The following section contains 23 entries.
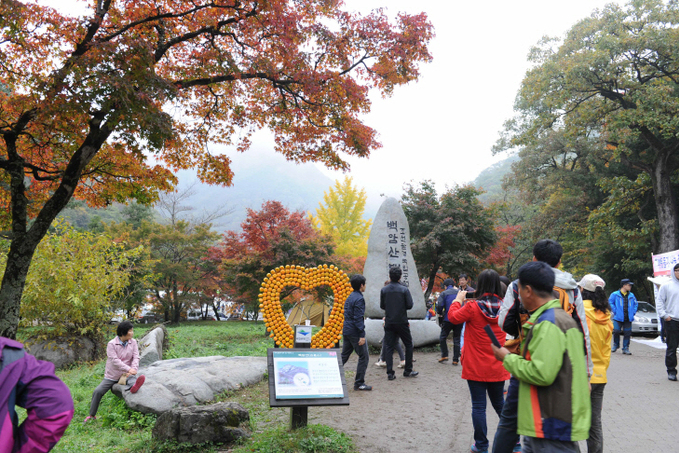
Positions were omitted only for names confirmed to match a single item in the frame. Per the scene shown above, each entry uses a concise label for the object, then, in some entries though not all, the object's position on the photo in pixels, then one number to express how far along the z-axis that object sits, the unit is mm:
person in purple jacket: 1838
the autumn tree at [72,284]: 10039
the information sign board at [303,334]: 4754
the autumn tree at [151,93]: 5434
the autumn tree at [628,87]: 14977
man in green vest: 2283
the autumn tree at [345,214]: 32656
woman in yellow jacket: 3674
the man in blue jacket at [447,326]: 9320
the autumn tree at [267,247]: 15898
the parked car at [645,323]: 15867
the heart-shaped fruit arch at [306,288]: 5043
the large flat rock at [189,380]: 5641
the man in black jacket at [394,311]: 7211
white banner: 11646
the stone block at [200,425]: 4242
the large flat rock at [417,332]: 10281
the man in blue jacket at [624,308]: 10664
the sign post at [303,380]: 4188
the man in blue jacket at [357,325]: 6641
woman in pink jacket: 5859
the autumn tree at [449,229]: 16469
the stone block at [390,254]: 11148
